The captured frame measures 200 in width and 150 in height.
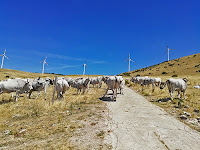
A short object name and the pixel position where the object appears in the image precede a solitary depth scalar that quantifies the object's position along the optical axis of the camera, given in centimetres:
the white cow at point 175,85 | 1429
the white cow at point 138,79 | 3289
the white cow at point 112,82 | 1426
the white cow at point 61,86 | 1385
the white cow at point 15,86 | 1254
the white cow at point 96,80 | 2810
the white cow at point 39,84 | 1625
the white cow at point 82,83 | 1888
